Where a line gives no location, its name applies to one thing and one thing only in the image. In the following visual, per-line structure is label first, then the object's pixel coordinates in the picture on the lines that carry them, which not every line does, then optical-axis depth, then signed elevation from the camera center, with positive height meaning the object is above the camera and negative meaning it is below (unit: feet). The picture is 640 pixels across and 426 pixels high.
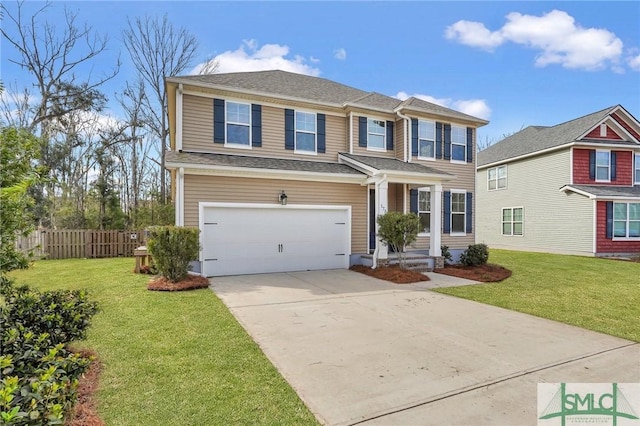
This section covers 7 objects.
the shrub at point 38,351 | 6.81 -4.02
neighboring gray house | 53.88 +4.29
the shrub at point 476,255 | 39.37 -5.04
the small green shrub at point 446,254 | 41.09 -5.17
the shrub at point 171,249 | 26.66 -2.98
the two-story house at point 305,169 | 32.35 +4.29
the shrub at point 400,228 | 32.50 -1.55
